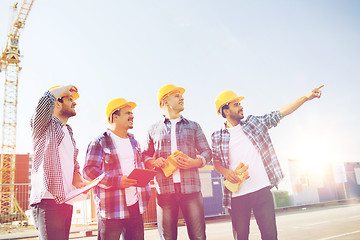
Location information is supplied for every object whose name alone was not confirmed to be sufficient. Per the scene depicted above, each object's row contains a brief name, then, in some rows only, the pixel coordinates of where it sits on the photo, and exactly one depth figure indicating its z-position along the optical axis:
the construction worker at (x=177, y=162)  3.21
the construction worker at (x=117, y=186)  2.98
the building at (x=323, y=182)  28.56
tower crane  43.28
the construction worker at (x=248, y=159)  3.35
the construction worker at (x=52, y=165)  2.44
